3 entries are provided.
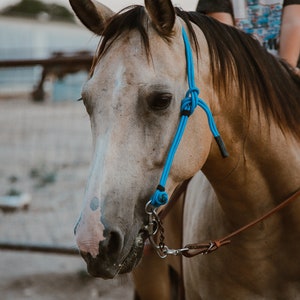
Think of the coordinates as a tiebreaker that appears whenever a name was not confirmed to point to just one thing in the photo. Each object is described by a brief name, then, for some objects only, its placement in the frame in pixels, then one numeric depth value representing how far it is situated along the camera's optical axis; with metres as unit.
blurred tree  61.03
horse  1.89
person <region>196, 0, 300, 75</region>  2.88
